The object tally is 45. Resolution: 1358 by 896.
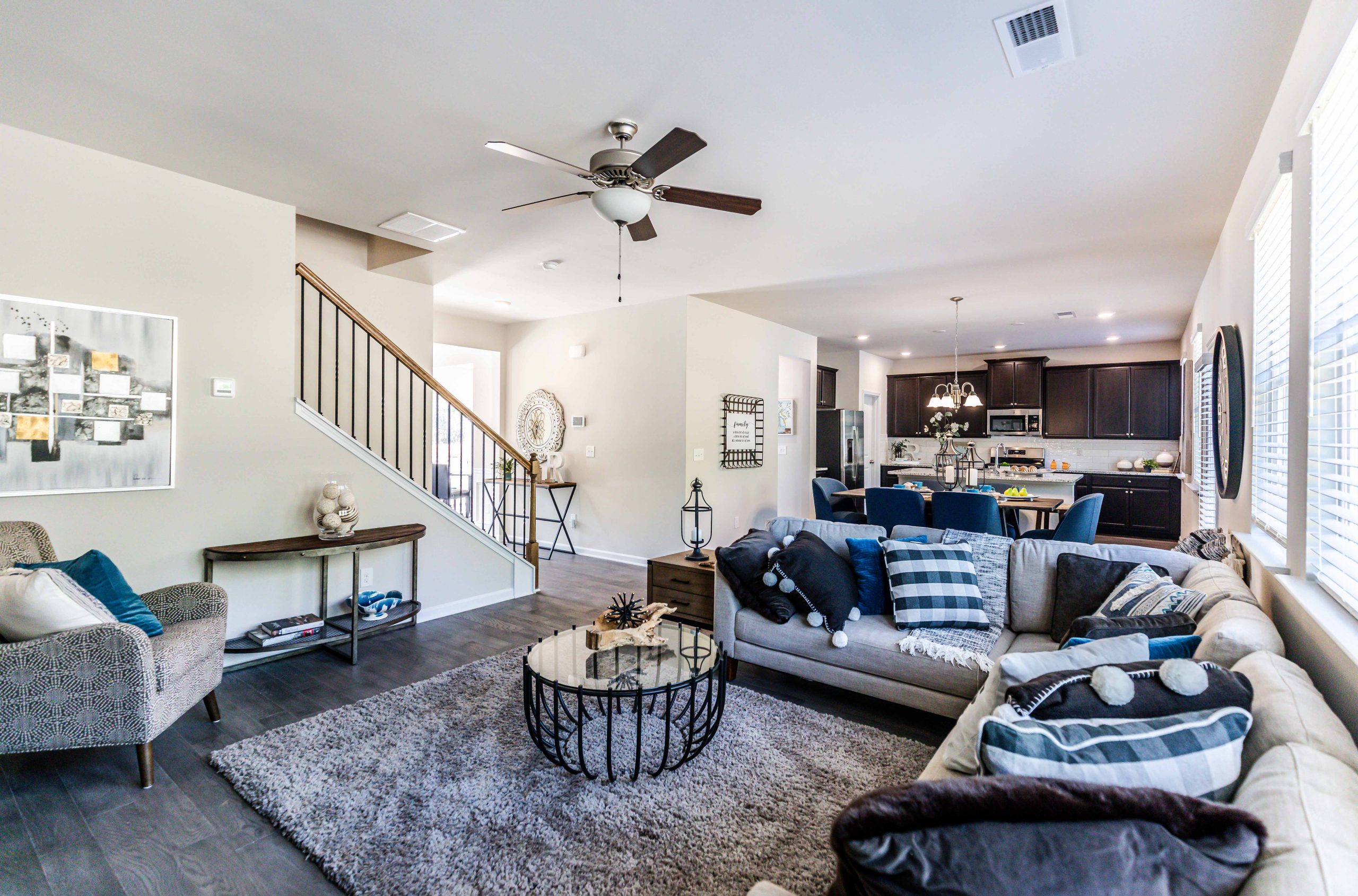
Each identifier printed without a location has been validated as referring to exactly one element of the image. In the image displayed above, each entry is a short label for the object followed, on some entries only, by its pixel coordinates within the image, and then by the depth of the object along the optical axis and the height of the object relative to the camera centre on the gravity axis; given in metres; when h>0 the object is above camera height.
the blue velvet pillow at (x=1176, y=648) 1.71 -0.56
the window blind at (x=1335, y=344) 1.54 +0.27
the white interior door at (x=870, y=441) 9.69 +0.08
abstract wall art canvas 2.83 +0.23
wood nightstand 3.50 -0.81
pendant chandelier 6.61 +0.63
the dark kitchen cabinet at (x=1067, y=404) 8.70 +0.59
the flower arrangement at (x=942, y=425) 9.25 +0.33
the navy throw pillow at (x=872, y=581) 3.02 -0.65
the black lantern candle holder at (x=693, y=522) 5.84 -0.73
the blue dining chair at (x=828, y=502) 5.90 -0.53
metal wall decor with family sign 6.36 +0.15
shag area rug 1.81 -1.22
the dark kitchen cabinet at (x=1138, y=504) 7.96 -0.76
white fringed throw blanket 2.56 -0.83
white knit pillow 2.11 -0.55
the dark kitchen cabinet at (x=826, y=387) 8.61 +0.83
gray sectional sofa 0.85 -0.54
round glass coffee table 2.14 -0.93
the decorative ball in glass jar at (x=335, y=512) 3.56 -0.38
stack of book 3.38 -1.02
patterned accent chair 2.10 -0.85
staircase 4.29 +0.37
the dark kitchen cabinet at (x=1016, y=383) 8.95 +0.92
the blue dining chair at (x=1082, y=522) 4.24 -0.52
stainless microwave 9.05 +0.36
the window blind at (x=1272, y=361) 2.31 +0.34
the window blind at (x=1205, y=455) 4.34 -0.07
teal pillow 2.45 -0.56
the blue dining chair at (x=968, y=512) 4.50 -0.48
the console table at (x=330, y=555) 3.29 -0.59
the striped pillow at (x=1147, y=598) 2.06 -0.54
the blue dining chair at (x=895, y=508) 4.80 -0.49
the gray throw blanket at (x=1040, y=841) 0.77 -0.51
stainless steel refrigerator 8.47 +0.03
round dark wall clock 2.88 +0.17
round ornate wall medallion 6.80 +0.25
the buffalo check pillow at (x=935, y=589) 2.81 -0.65
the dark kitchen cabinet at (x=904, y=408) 10.02 +0.62
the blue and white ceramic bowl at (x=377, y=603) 3.79 -0.98
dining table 5.28 -0.50
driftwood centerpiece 2.50 -0.75
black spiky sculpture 2.62 -0.72
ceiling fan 2.57 +1.12
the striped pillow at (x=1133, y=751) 1.04 -0.52
